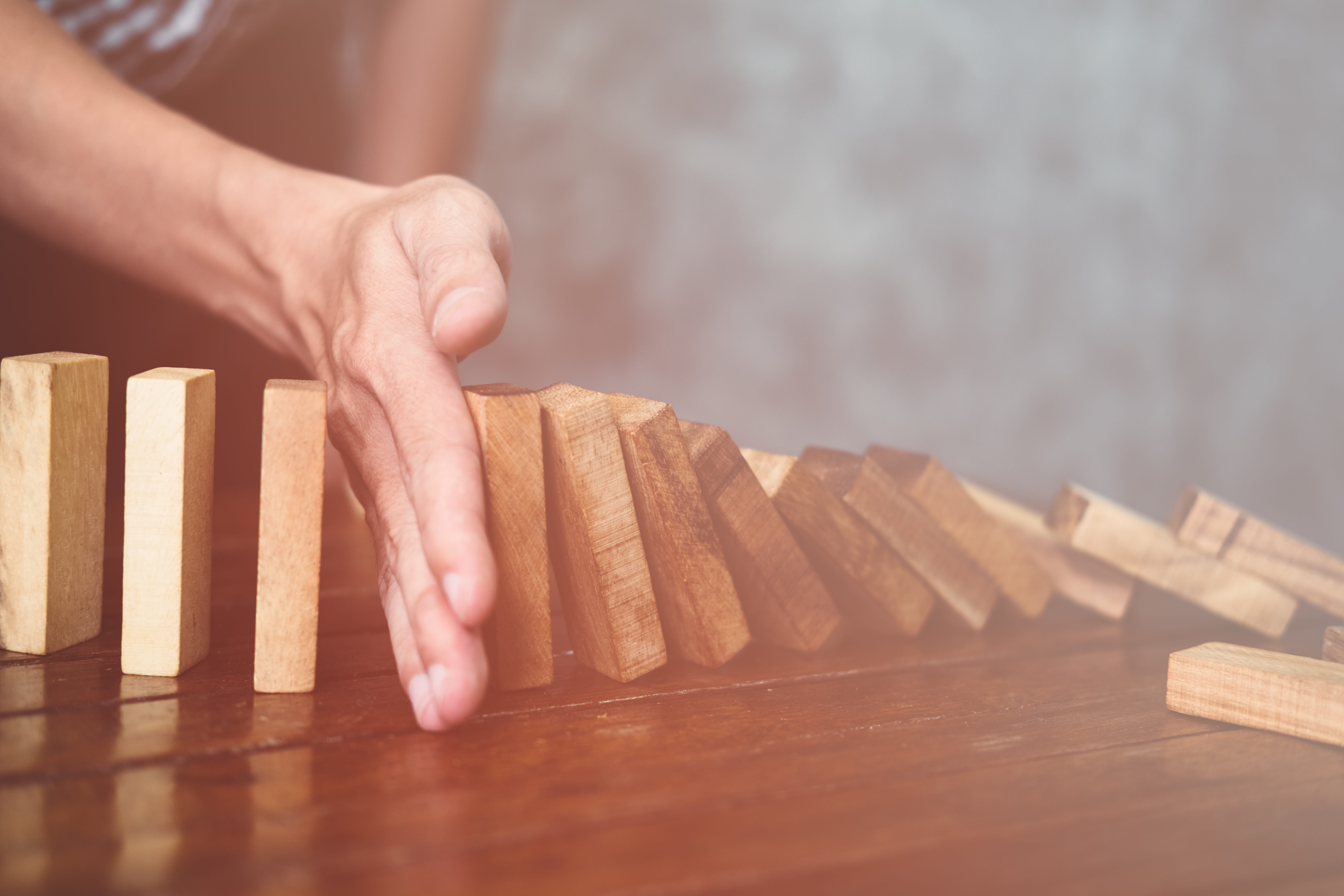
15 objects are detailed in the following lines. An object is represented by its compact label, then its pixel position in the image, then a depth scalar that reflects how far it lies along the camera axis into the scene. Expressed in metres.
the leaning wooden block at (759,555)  0.69
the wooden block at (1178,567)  0.74
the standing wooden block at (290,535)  0.65
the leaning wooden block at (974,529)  0.74
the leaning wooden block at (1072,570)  0.76
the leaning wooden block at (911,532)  0.72
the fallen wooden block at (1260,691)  0.65
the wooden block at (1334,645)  0.69
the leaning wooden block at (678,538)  0.67
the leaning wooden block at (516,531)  0.66
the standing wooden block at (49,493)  0.67
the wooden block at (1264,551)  0.76
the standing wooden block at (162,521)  0.66
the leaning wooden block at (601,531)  0.66
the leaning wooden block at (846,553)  0.71
